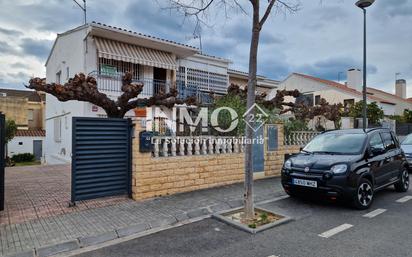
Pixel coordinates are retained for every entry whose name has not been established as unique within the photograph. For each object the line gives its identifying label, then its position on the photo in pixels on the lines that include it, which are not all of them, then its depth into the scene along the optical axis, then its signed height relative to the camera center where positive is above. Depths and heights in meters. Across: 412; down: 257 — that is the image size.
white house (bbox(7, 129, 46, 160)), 31.01 -1.02
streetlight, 10.33 +4.17
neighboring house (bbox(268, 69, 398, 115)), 27.45 +4.56
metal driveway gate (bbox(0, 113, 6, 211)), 5.73 -0.36
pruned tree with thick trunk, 8.16 +1.16
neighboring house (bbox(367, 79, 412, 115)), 34.83 +4.55
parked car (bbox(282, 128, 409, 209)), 6.19 -0.71
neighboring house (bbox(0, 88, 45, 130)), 34.78 +3.05
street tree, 5.92 +1.31
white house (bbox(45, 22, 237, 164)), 15.65 +4.05
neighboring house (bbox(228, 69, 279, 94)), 23.47 +4.52
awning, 15.55 +4.46
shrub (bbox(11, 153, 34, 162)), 28.28 -2.28
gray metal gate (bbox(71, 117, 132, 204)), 6.43 -0.53
